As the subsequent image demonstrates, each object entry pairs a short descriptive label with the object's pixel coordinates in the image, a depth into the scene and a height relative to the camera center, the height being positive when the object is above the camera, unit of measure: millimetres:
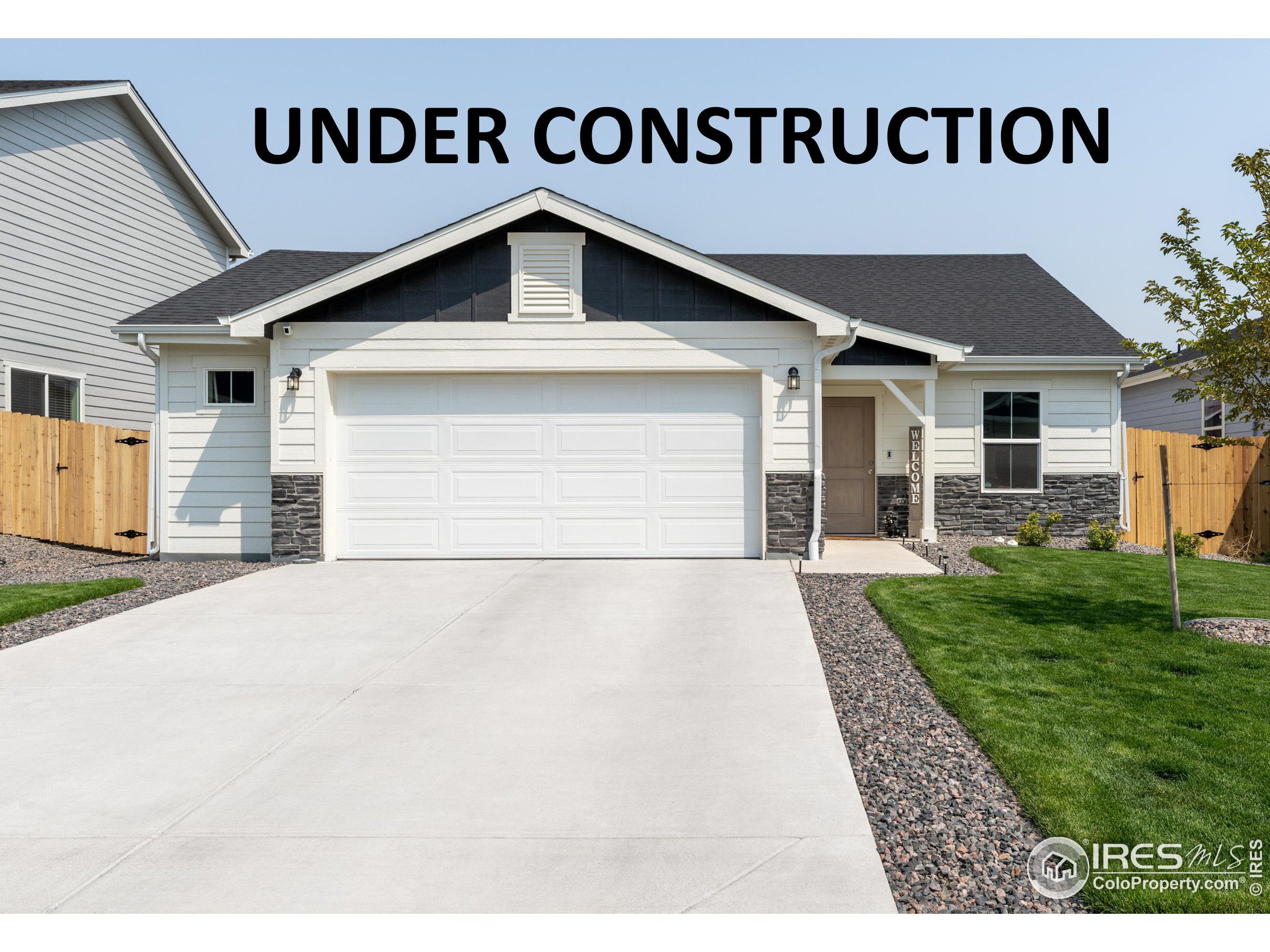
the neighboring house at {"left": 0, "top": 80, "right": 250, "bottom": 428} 14750 +4332
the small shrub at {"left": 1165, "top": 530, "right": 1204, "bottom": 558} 13023 -1020
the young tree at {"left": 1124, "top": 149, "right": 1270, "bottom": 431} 6660 +1215
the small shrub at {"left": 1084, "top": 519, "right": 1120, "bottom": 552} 12945 -906
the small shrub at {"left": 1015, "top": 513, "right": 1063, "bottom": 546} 13273 -851
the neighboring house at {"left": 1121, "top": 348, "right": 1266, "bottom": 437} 18406 +1439
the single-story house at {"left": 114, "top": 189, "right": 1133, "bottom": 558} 11430 +964
